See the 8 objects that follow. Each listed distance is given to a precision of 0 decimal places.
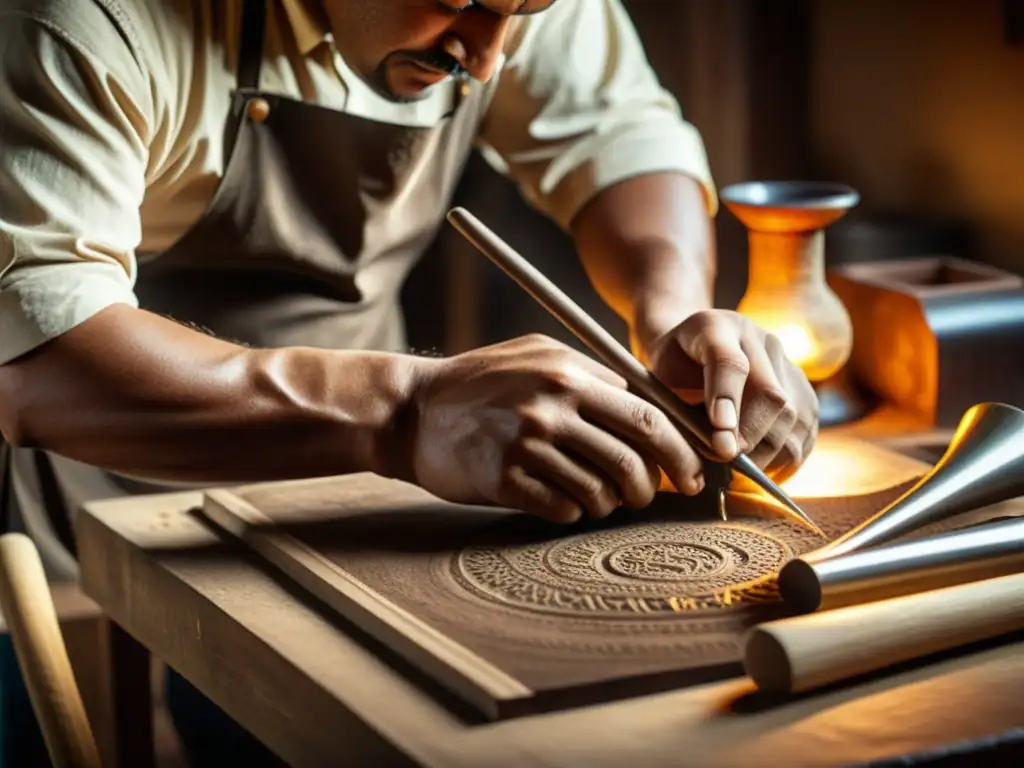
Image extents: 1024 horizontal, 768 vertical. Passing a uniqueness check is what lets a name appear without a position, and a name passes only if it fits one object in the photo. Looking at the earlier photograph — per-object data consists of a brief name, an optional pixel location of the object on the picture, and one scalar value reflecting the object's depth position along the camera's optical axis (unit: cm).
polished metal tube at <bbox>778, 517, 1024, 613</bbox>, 130
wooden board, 125
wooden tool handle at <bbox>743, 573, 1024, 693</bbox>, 118
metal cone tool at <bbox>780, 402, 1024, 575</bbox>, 151
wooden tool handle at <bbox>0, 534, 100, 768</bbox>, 148
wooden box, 215
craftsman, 159
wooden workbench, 114
